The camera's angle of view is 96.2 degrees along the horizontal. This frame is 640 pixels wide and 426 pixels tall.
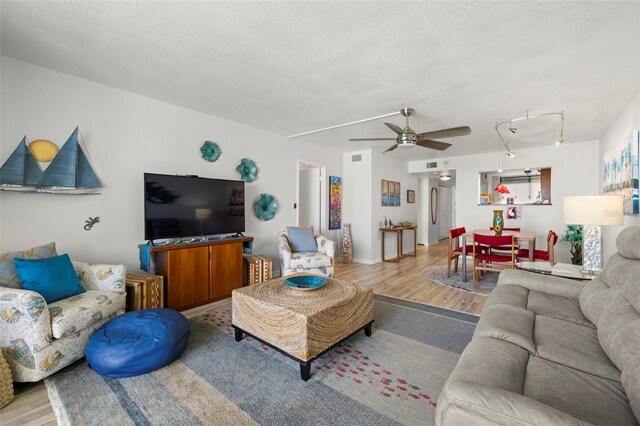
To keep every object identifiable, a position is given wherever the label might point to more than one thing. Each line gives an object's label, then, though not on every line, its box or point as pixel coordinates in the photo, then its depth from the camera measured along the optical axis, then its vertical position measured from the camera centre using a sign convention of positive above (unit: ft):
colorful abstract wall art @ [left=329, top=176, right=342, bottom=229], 20.14 +0.63
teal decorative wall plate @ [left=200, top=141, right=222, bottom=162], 12.95 +2.76
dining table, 13.51 -1.38
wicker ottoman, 6.66 -2.69
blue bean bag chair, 6.50 -3.14
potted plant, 15.67 -1.74
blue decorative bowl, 8.38 -2.20
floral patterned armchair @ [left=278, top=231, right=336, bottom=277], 13.55 -2.36
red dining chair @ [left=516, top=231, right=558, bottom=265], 13.15 -2.15
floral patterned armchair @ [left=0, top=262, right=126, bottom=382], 6.12 -2.67
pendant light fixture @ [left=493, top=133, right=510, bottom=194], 17.34 +3.69
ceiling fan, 10.80 +3.02
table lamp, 8.16 -0.18
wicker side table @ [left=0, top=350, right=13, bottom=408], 5.69 -3.48
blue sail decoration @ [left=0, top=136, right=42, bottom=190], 8.11 +1.20
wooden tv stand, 10.44 -2.31
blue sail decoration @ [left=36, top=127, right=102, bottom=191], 8.83 +1.28
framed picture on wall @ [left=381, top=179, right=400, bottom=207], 21.47 +1.35
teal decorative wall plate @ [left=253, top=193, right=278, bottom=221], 15.24 +0.22
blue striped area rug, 5.46 -3.87
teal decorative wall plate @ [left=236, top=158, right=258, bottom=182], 14.41 +2.10
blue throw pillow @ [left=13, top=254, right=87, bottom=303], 7.10 -1.67
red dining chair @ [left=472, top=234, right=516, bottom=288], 13.17 -2.31
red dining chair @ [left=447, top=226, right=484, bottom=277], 15.66 -2.21
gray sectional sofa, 3.23 -2.29
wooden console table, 20.62 -1.92
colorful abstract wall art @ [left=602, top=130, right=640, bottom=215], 9.80 +1.47
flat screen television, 10.59 +0.20
